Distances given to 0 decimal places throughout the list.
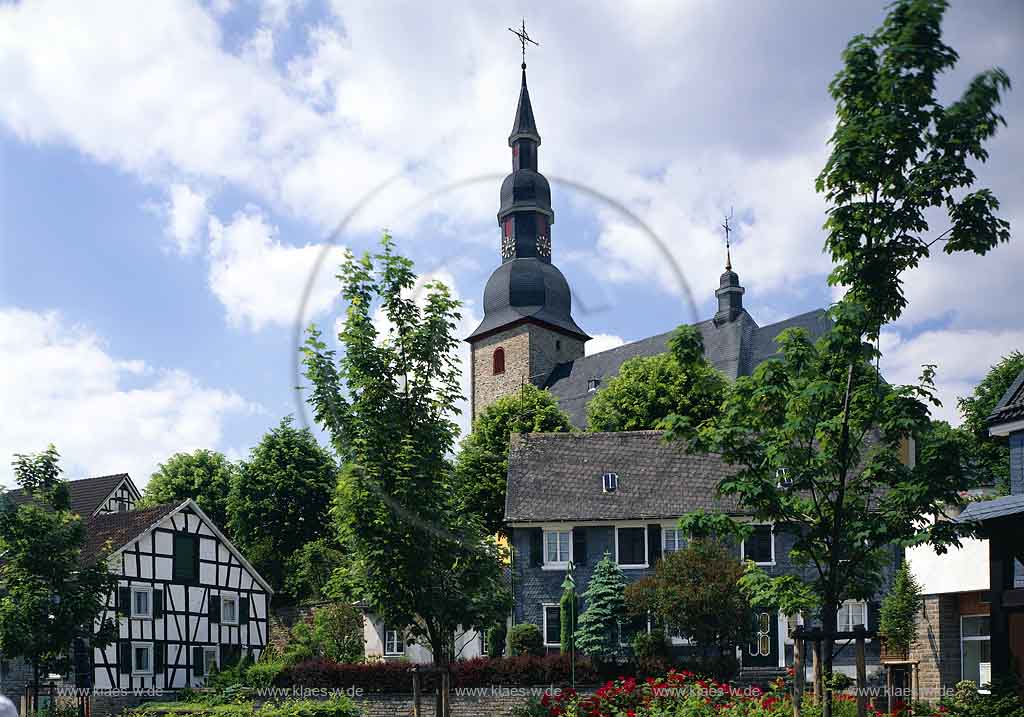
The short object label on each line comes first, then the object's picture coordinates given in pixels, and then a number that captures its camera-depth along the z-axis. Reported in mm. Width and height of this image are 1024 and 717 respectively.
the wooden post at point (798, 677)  17281
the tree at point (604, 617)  39219
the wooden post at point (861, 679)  16219
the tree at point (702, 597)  35375
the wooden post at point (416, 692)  21953
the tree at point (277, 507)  65438
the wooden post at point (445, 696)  22516
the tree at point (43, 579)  27969
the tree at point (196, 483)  72812
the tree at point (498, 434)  57781
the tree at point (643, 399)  57406
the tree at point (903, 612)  29922
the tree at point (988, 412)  56125
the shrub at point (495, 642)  41062
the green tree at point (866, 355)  14852
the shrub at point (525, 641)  40656
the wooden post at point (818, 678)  17341
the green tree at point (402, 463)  20672
